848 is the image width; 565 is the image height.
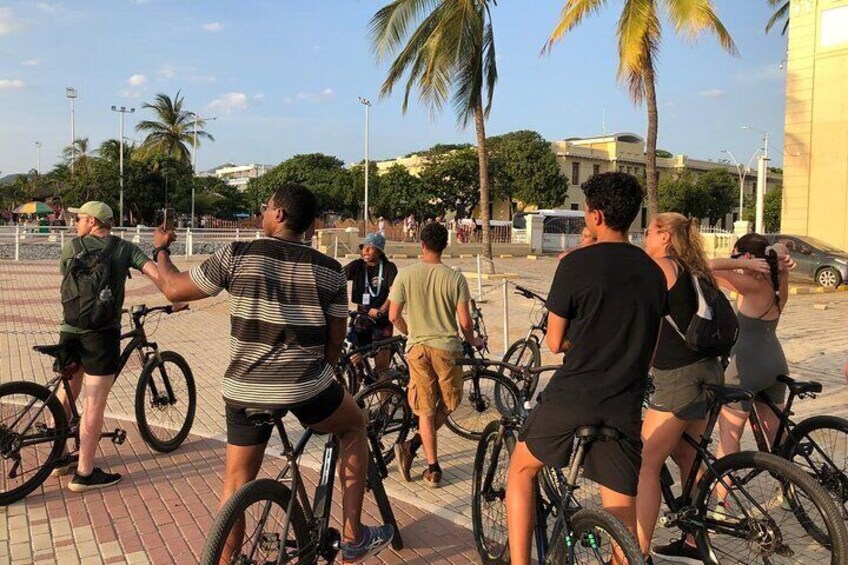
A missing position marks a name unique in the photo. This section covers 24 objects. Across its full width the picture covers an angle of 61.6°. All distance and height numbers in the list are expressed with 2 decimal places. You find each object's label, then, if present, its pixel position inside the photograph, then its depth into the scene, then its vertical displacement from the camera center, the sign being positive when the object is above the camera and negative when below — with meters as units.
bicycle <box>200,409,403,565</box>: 2.64 -1.19
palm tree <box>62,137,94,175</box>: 60.16 +5.92
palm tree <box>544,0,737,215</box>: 15.88 +4.51
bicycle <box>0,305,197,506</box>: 4.42 -1.31
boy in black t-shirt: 2.70 -0.44
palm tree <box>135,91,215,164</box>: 56.78 +7.37
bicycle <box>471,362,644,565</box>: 2.63 -1.19
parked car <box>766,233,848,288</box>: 19.28 -0.83
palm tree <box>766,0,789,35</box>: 30.43 +9.45
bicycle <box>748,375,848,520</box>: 3.96 -1.22
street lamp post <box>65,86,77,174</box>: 61.72 +10.72
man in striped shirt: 2.97 -0.40
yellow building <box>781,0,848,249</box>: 22.33 +3.48
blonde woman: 3.56 -0.78
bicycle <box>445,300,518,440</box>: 5.64 -1.47
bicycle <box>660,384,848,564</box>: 3.12 -1.32
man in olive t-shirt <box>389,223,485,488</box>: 4.93 -0.77
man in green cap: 4.57 -0.67
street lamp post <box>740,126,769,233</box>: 23.30 +1.45
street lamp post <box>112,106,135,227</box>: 45.05 +4.96
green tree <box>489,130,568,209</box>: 58.97 +4.40
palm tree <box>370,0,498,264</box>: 18.19 +4.60
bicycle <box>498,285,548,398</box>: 7.13 -1.27
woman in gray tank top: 4.14 -0.64
